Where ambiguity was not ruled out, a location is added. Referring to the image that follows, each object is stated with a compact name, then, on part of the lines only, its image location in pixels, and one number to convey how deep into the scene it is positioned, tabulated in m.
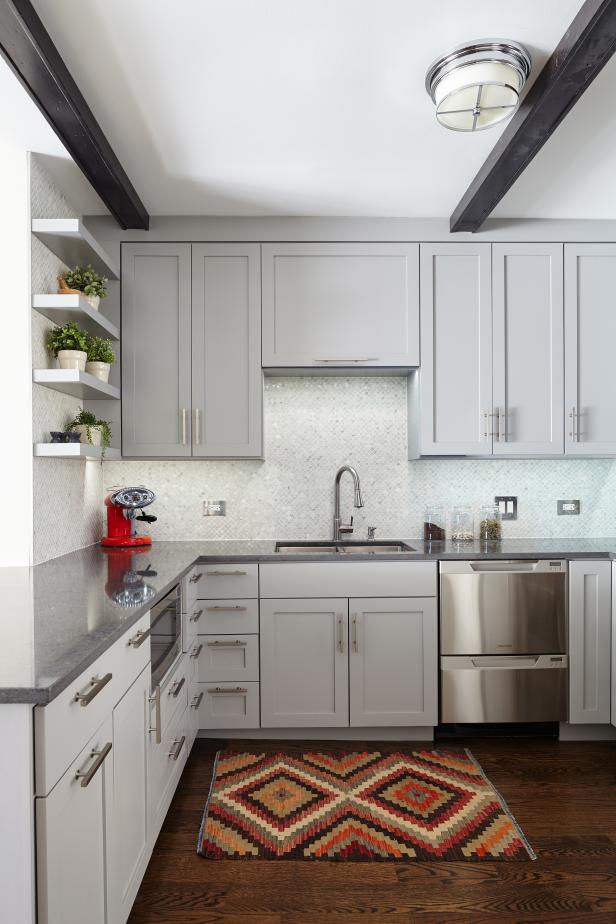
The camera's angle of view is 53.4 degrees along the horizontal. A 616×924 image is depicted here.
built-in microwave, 1.95
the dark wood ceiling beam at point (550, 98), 1.63
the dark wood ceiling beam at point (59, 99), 1.60
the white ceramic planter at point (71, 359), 2.40
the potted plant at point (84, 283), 2.51
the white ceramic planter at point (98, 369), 2.60
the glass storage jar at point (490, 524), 3.18
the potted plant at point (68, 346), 2.40
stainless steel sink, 3.15
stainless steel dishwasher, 2.76
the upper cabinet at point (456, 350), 2.99
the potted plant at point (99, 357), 2.59
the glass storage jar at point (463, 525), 3.17
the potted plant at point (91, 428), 2.67
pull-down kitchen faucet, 3.05
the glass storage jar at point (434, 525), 3.18
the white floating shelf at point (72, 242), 2.30
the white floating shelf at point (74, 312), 2.30
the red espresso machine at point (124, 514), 2.86
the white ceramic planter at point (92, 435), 2.68
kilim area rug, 2.03
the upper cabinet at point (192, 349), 2.97
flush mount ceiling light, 1.77
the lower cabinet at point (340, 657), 2.77
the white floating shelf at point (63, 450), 2.32
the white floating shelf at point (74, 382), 2.30
